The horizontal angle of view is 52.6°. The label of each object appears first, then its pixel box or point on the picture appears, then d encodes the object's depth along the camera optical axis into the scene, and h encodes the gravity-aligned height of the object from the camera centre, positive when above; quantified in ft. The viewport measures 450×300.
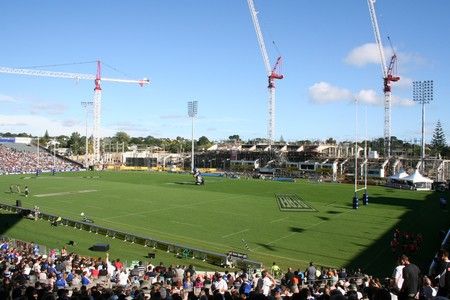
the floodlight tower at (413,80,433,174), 258.16 +36.85
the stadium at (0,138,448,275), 89.35 -17.07
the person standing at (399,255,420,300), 33.06 -8.83
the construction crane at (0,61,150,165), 423.23 +38.52
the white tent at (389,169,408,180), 231.40 -8.97
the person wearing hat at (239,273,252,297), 39.82 -11.81
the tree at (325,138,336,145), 448.33 +17.30
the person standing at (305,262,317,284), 60.30 -15.64
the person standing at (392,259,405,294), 36.31 -9.70
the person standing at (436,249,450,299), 30.81 -8.71
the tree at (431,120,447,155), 435.04 +18.19
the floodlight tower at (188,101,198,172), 334.44 +35.34
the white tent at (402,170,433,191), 220.64 -10.78
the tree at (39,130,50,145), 582.35 +18.77
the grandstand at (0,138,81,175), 323.57 -3.77
